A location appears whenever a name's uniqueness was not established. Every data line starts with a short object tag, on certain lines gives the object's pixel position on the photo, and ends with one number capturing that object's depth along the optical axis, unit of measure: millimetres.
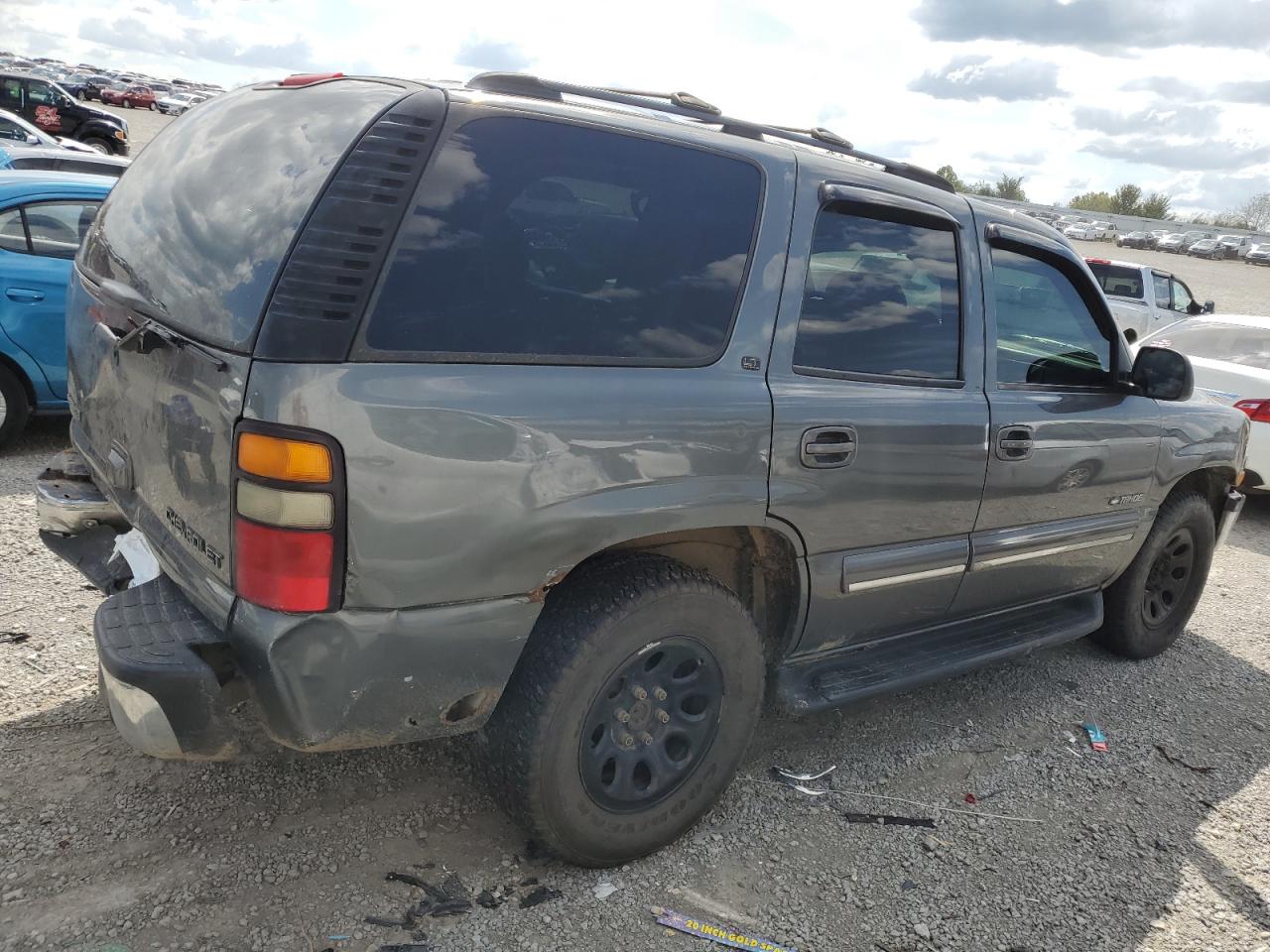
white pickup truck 13156
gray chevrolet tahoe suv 2111
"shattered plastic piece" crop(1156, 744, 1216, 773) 3787
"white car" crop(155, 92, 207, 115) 55375
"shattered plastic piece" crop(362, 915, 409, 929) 2468
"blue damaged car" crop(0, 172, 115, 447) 5613
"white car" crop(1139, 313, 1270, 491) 7168
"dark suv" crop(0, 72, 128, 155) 21625
